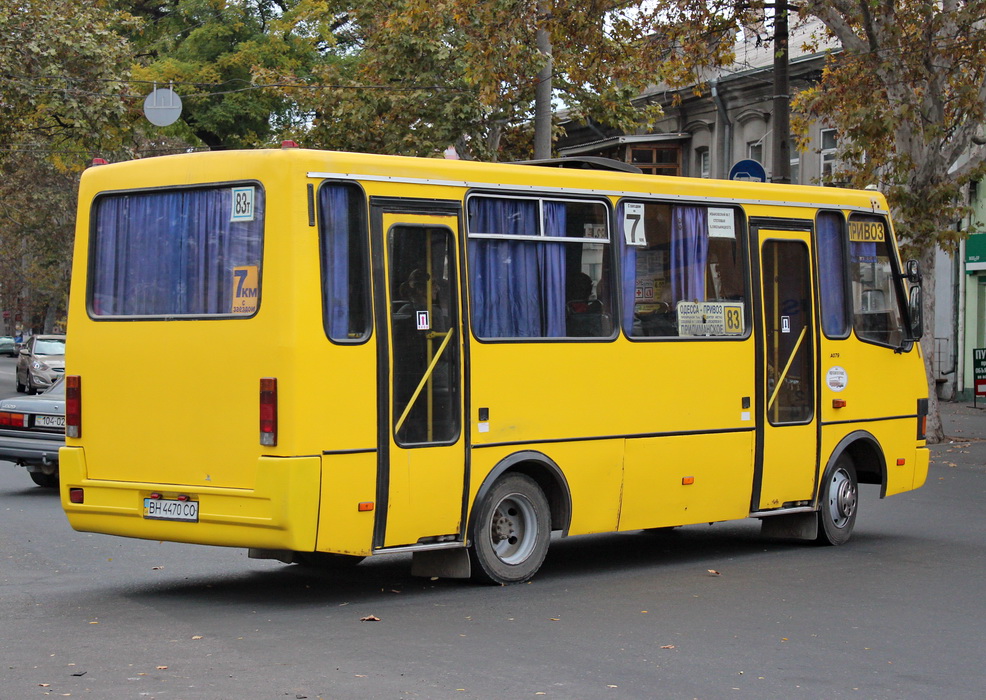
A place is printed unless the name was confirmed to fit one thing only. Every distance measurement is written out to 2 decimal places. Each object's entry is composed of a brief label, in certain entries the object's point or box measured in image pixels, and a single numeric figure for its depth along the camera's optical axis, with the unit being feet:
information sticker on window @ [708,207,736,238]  38.86
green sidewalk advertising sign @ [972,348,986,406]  97.04
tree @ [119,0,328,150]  140.15
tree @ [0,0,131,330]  97.40
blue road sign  60.13
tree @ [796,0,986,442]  70.08
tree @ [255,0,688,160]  77.05
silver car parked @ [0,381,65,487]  53.36
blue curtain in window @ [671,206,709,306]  37.81
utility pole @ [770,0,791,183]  68.49
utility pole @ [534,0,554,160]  75.47
